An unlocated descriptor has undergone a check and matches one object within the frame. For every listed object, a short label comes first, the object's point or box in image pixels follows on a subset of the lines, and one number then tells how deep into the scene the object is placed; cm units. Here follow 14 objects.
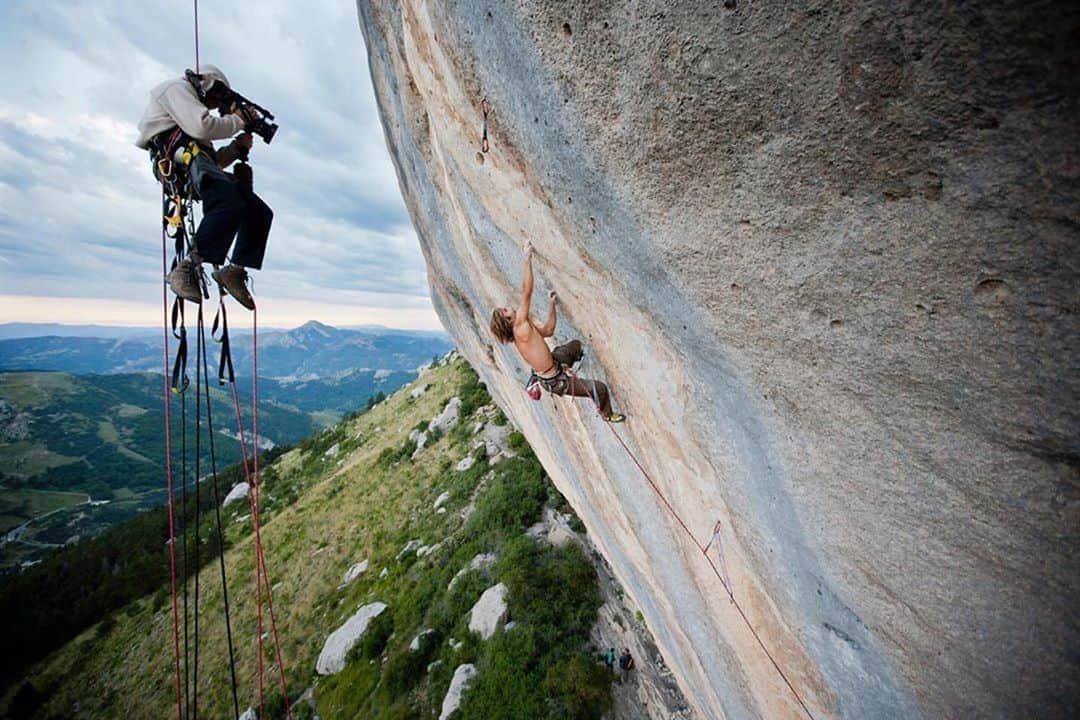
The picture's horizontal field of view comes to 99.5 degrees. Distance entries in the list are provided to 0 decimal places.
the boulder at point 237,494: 4111
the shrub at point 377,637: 1586
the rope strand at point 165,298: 528
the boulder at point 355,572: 2169
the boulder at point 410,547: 2030
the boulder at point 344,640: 1644
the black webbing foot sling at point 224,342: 530
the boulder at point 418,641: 1441
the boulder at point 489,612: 1368
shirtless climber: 454
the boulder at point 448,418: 2973
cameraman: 423
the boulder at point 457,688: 1207
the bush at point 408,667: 1368
